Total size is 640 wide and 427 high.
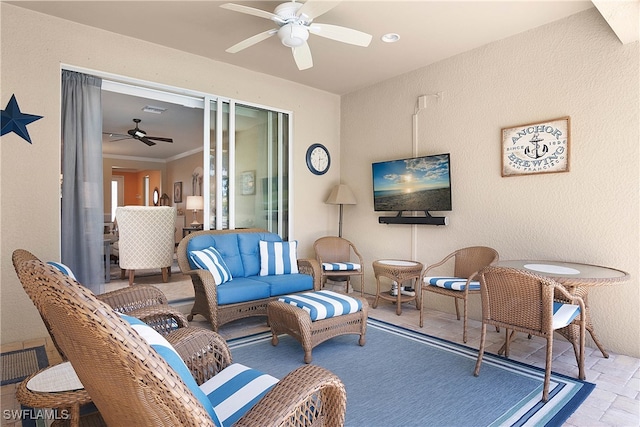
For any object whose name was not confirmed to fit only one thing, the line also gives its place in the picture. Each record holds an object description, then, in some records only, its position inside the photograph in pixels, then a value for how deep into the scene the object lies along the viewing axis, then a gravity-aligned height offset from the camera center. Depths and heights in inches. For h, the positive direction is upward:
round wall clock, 210.4 +31.1
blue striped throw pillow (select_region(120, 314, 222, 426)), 38.6 -15.5
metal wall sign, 133.3 +24.1
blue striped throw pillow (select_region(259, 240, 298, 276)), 158.4 -20.1
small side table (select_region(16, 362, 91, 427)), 58.4 -28.9
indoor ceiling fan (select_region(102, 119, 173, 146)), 266.5 +58.0
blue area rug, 81.5 -45.3
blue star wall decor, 124.7 +32.6
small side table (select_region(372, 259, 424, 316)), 160.6 -27.5
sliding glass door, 176.2 +23.4
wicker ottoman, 110.9 -33.6
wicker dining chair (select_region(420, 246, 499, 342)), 132.1 -26.2
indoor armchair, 210.1 -13.0
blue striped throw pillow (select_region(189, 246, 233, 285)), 137.9 -19.2
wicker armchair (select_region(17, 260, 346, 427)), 29.8 -13.1
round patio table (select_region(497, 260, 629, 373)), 97.7 -18.1
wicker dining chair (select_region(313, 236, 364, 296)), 180.2 -24.8
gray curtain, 139.9 +13.7
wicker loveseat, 132.5 -27.0
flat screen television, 167.9 +13.5
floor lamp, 205.9 +9.0
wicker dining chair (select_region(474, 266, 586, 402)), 89.9 -25.1
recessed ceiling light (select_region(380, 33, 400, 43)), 143.8 +69.3
